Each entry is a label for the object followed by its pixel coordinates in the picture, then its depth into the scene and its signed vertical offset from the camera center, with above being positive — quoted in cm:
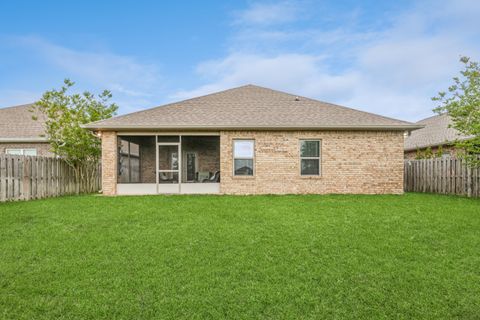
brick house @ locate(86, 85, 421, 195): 1337 +25
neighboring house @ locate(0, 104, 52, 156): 1812 +123
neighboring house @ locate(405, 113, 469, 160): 1839 +133
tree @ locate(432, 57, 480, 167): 1237 +223
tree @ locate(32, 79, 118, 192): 1470 +146
